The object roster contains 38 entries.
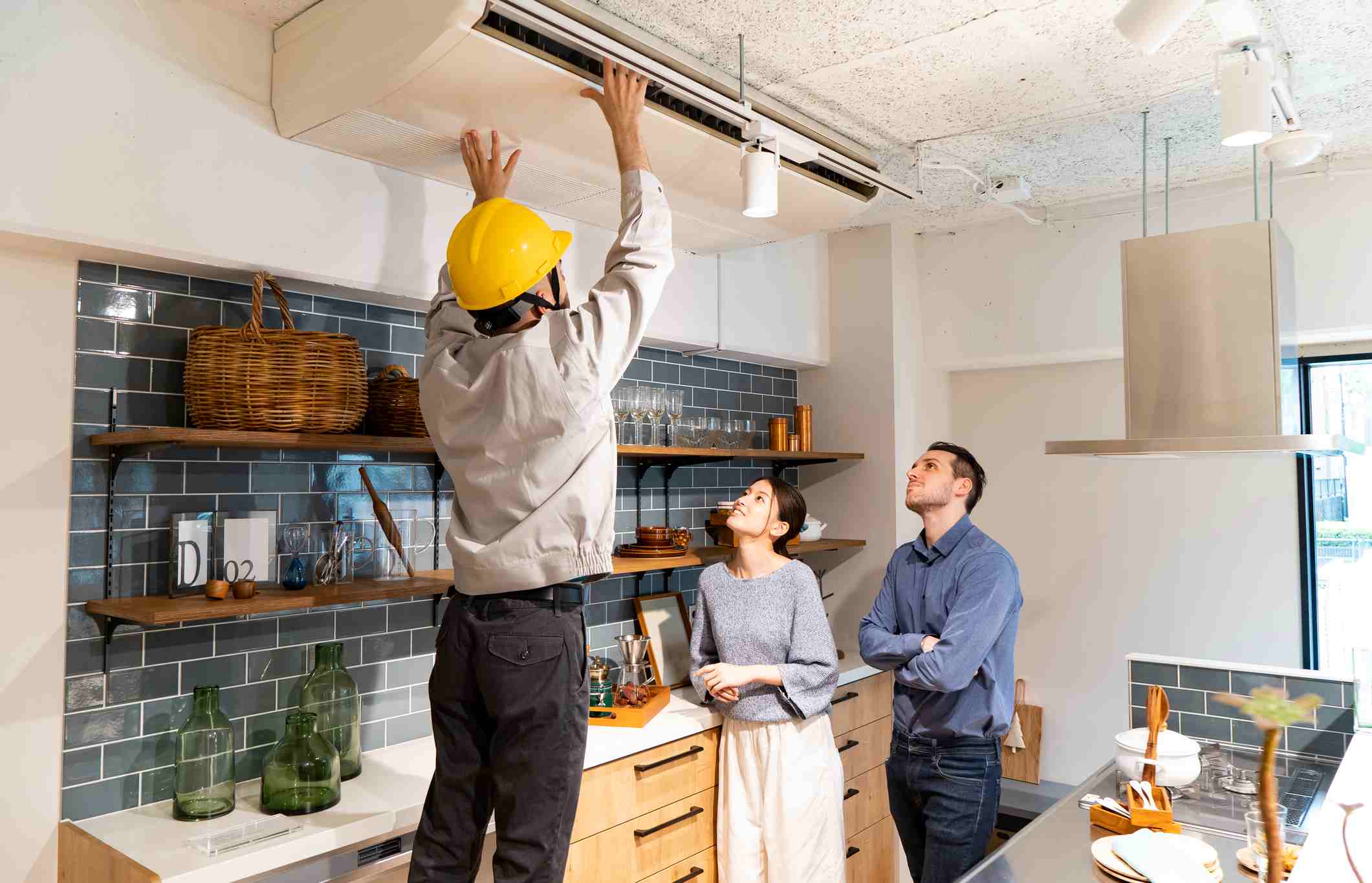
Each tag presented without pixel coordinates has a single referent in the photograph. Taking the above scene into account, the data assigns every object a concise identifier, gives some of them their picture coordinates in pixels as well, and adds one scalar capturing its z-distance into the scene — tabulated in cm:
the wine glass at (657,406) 341
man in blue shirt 263
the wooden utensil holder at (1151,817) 205
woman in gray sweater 291
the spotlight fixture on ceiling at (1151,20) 171
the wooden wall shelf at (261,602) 196
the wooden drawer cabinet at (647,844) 257
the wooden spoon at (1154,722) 227
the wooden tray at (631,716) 290
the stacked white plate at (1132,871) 180
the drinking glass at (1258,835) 169
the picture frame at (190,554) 215
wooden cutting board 416
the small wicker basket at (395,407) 244
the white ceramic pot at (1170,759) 227
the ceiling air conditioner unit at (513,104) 198
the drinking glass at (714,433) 371
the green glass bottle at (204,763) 209
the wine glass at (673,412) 348
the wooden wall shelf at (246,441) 196
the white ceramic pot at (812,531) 396
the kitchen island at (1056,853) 186
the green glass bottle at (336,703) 232
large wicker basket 210
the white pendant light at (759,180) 233
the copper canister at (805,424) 421
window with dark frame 355
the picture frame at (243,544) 223
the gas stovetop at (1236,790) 217
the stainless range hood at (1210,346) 246
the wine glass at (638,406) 335
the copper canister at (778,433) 410
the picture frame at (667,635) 349
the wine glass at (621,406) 332
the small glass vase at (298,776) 214
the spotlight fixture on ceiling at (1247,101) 203
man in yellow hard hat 182
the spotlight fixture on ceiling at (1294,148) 242
